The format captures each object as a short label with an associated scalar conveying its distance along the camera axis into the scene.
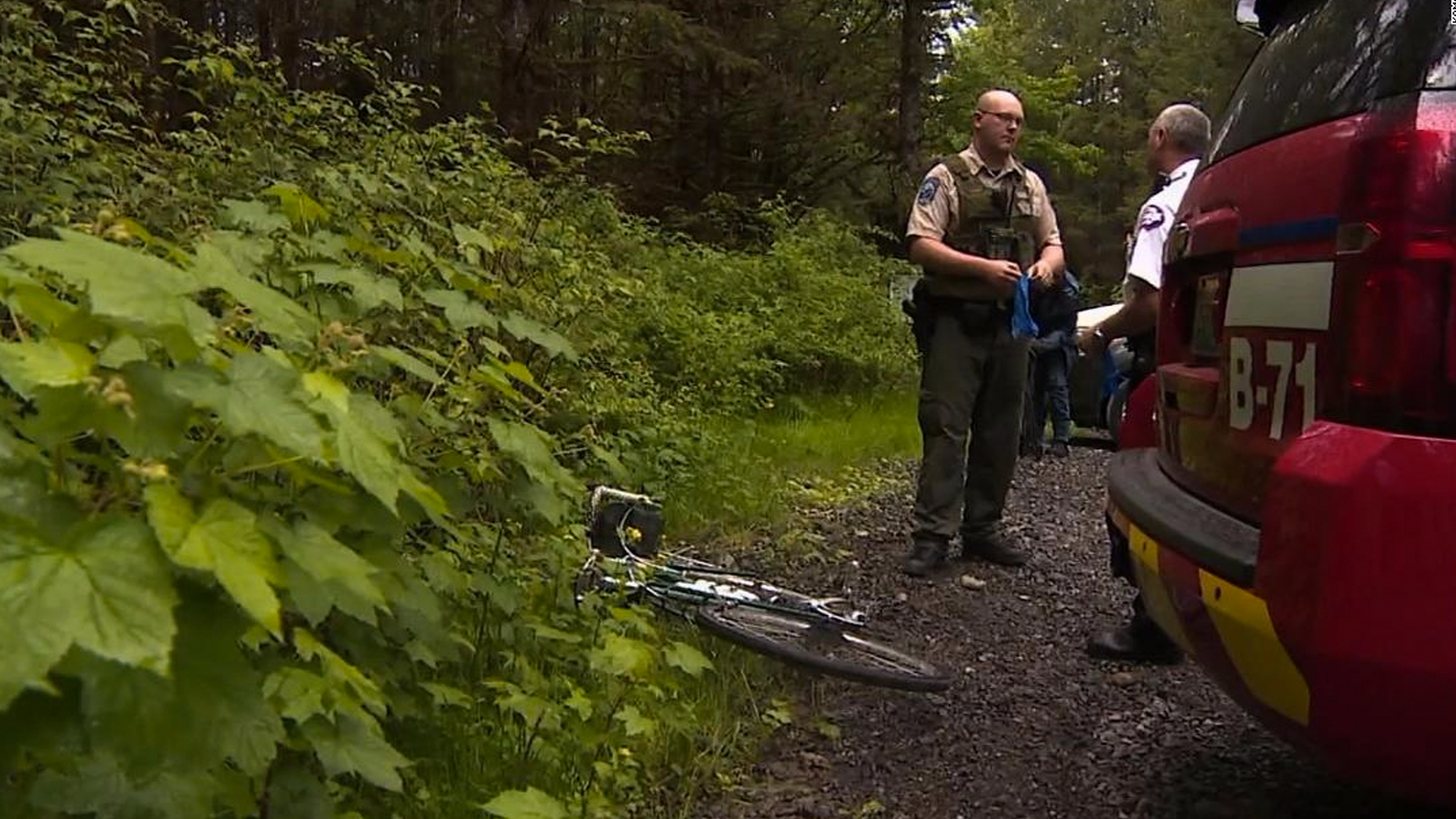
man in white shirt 3.97
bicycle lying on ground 3.54
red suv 1.73
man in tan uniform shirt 4.88
